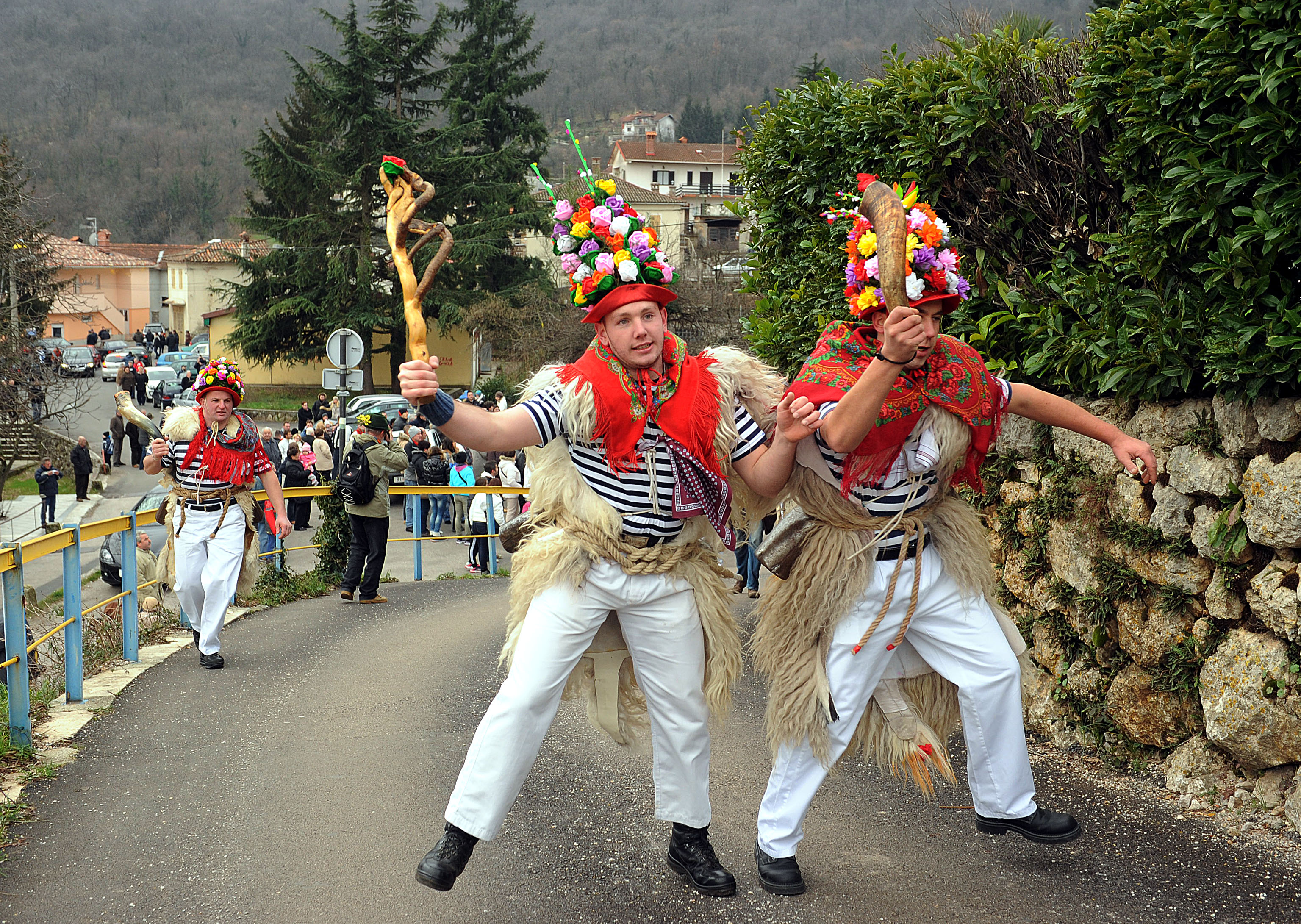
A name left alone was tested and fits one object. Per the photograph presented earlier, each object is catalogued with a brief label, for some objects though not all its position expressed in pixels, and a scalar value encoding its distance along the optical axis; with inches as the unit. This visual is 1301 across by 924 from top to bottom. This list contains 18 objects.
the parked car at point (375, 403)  1284.4
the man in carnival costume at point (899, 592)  145.2
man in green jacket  396.8
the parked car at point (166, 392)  1596.9
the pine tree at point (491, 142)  1411.2
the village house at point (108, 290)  3061.5
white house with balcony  3090.6
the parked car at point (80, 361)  1891.6
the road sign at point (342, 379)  502.9
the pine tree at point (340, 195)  1384.1
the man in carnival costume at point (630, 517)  142.6
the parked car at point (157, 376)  1674.5
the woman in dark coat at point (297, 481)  719.1
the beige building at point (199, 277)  2474.2
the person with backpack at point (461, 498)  630.5
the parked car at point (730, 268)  1296.8
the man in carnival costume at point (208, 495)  283.4
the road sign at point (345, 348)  531.2
